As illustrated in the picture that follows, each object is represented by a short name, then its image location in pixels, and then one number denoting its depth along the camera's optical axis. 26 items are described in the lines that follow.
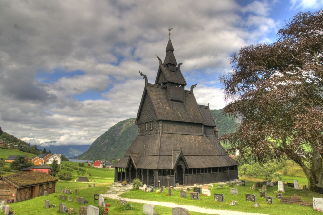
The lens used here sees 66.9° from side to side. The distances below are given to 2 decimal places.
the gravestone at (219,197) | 22.03
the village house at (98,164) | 134.26
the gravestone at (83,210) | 16.68
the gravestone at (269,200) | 20.90
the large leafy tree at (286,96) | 22.40
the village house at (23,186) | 28.80
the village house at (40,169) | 71.67
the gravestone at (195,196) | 23.37
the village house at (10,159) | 93.74
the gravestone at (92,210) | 15.78
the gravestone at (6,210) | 19.66
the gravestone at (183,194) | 24.59
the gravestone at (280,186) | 26.96
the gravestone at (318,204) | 18.35
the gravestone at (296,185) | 28.71
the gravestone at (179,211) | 14.66
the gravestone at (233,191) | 25.75
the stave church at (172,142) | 33.62
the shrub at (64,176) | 65.50
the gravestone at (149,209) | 16.68
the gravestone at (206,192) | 25.66
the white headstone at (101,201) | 19.75
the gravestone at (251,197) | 21.50
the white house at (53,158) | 107.48
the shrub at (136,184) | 30.03
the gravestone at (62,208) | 19.87
